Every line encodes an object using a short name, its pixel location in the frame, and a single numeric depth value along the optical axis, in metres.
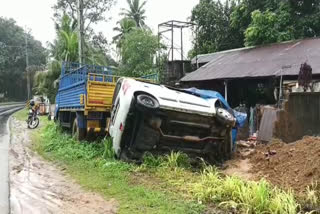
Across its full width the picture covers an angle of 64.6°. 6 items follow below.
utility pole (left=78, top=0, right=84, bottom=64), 13.06
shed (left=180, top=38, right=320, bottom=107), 9.17
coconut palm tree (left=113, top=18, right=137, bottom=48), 22.76
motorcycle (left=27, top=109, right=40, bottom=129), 12.97
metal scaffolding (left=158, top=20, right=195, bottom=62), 13.93
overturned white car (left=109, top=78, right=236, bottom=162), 5.28
